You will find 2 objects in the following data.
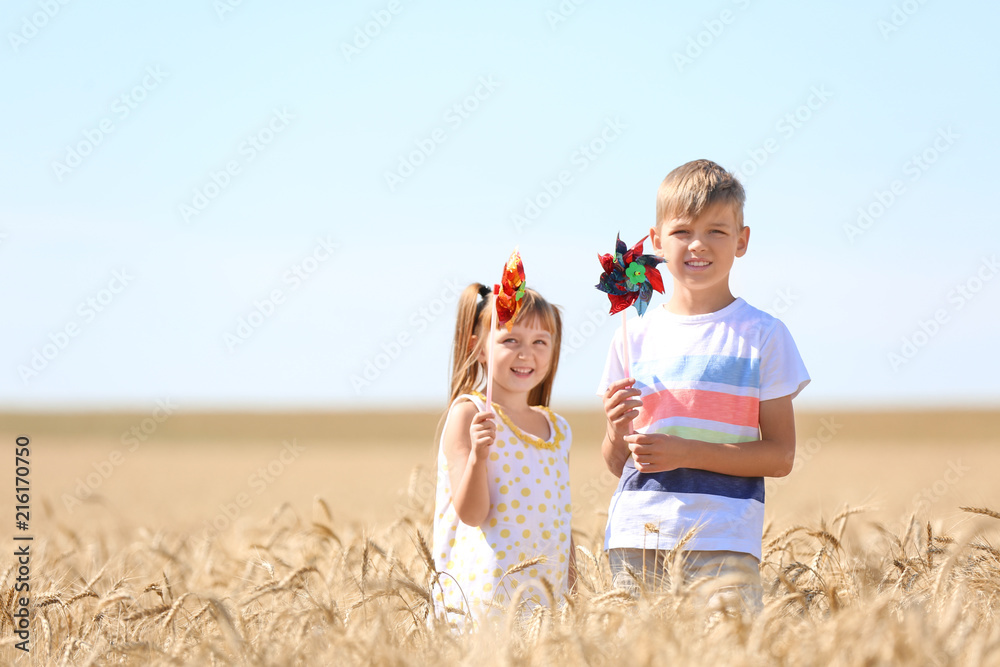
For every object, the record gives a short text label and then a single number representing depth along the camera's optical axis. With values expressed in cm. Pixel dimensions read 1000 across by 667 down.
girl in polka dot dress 736
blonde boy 672
